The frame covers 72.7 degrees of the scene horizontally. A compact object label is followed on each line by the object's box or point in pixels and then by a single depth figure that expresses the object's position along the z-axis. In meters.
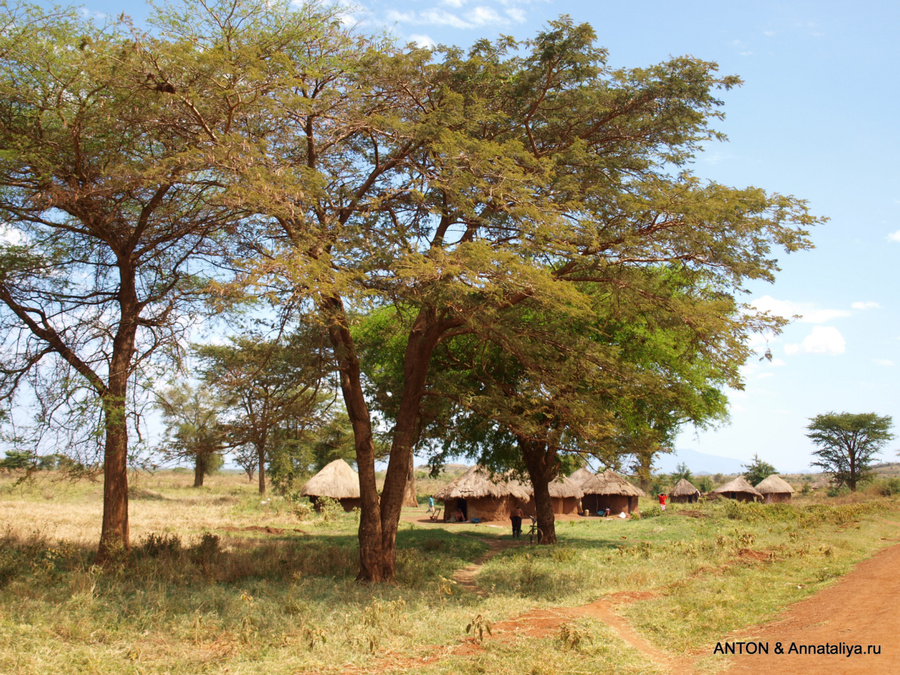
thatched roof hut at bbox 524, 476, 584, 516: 31.47
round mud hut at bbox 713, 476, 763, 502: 42.84
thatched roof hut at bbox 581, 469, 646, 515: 33.78
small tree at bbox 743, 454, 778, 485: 56.25
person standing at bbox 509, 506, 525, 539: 21.38
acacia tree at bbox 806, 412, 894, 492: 50.19
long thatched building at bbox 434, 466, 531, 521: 27.64
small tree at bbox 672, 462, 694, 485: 65.98
